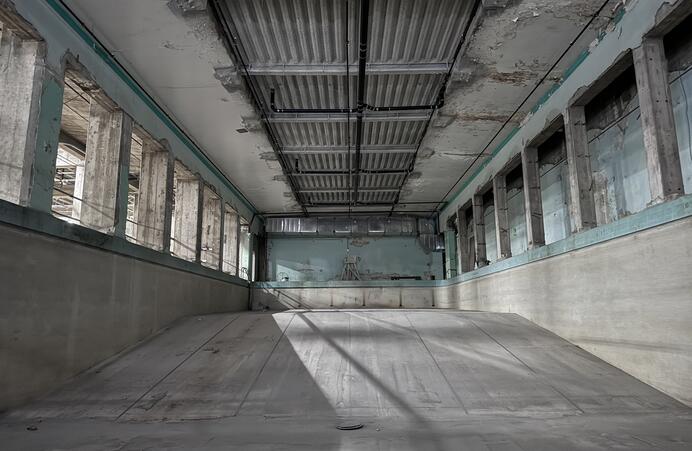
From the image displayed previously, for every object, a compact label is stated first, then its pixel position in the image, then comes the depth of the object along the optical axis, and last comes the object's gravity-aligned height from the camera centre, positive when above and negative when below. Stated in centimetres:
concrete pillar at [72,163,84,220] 865 +236
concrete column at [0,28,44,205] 456 +190
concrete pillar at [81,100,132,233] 613 +181
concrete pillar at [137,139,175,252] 759 +176
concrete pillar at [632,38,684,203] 456 +174
